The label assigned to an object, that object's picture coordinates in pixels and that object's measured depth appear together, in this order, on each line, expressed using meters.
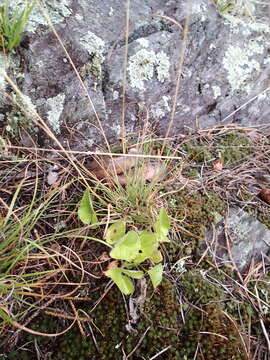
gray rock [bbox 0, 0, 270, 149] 0.41
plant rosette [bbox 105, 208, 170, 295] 0.30
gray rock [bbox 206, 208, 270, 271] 0.37
